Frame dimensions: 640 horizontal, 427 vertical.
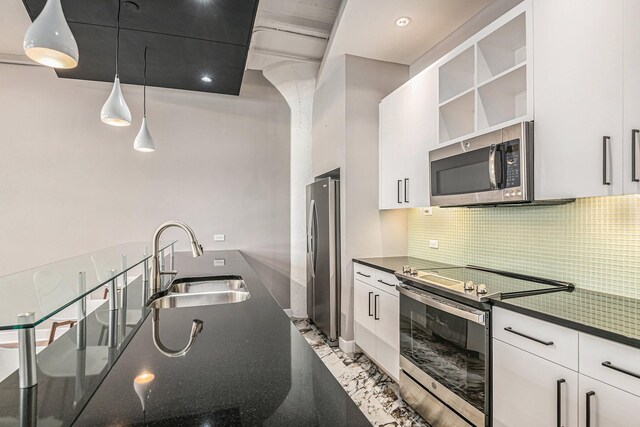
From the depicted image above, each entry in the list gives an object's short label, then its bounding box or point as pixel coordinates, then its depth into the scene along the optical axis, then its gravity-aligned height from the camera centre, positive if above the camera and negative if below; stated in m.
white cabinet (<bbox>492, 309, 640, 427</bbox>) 1.12 -0.65
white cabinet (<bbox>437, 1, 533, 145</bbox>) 1.88 +0.84
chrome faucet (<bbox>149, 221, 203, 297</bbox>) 1.87 -0.22
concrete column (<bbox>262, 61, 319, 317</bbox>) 4.19 +0.66
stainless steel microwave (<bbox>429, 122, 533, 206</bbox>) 1.74 +0.27
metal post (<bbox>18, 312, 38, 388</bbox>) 0.80 -0.34
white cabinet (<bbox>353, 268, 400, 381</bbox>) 2.50 -0.91
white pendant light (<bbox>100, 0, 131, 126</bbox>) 2.29 +0.74
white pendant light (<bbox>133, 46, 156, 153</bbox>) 2.92 +0.66
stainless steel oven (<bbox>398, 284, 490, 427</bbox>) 1.69 -0.84
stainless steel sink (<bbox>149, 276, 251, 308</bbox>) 2.06 -0.50
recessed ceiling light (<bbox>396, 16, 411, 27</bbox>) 2.61 +1.53
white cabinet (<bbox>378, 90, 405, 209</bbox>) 2.90 +0.58
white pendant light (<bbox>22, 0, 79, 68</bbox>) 1.38 +0.76
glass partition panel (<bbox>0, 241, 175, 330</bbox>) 0.78 -0.22
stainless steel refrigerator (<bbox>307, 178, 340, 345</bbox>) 3.33 -0.41
